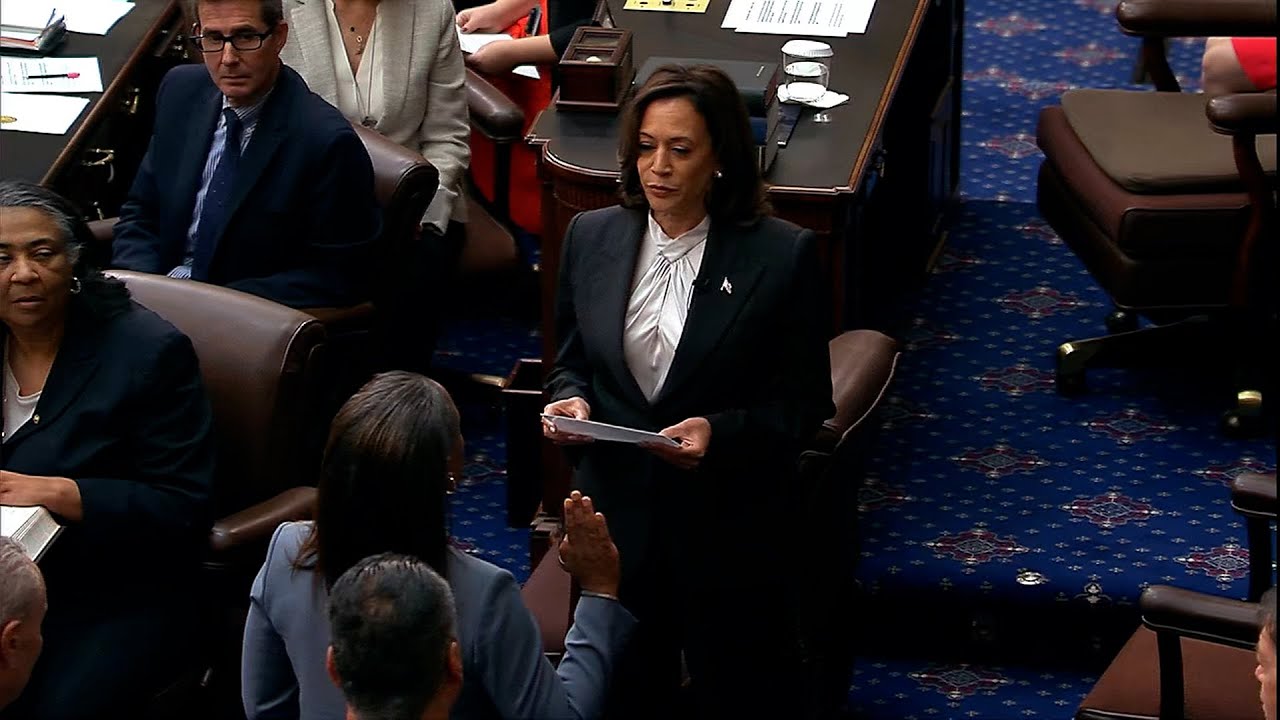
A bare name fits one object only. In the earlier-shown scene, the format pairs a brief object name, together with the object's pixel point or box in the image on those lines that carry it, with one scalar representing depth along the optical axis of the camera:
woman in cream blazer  9.34
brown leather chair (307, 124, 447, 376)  8.62
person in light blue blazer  4.99
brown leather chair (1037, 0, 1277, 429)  9.43
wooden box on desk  8.89
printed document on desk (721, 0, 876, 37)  9.95
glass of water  9.15
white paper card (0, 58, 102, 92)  10.12
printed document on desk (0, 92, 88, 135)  9.69
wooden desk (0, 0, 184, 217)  9.45
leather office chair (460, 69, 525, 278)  9.81
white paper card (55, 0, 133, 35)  10.77
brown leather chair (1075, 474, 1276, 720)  6.15
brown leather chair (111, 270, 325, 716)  7.05
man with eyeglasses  8.27
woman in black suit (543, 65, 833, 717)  6.48
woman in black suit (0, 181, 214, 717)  6.66
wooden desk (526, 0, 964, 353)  8.30
